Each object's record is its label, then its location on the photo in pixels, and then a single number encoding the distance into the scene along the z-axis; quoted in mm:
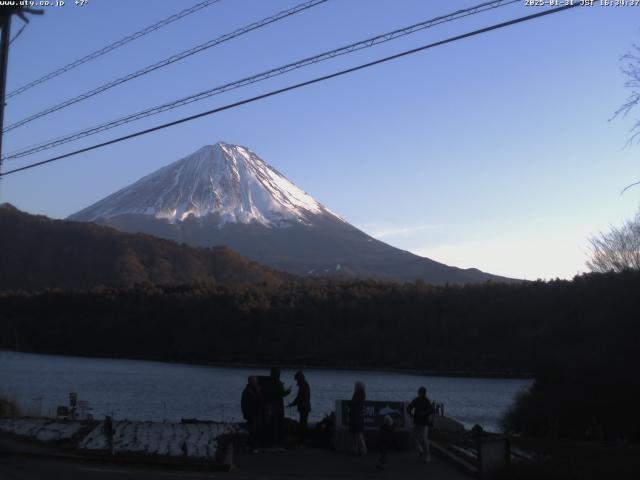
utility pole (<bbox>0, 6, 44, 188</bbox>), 14930
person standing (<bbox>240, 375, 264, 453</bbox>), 15734
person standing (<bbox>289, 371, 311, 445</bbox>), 16906
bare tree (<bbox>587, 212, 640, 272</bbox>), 45375
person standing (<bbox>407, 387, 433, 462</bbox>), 15438
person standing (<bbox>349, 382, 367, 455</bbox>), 15531
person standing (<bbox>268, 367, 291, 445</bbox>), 16100
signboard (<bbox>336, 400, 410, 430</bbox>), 17109
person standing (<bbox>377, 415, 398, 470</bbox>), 14695
